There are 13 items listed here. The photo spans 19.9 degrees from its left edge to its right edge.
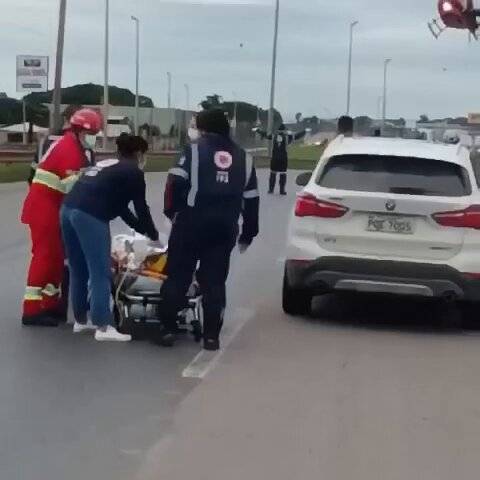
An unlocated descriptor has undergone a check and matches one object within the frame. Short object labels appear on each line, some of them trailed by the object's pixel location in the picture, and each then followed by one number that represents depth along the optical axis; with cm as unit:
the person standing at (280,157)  3306
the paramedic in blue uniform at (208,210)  1017
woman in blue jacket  1048
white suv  1140
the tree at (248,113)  11156
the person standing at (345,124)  2033
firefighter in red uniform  1102
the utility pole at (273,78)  6313
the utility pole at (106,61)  5869
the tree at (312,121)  8141
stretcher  1080
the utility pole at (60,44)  3869
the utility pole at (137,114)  7604
